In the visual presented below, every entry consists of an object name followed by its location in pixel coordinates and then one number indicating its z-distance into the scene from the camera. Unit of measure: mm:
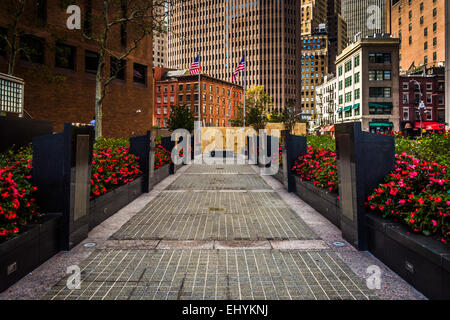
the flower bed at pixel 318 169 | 7087
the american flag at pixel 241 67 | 34819
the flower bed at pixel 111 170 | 6555
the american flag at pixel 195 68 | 32972
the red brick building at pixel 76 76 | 26469
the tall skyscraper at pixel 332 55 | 177325
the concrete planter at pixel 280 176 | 12386
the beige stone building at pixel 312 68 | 160500
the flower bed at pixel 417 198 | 3674
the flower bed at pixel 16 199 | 3717
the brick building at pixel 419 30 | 67688
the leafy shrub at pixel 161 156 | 13311
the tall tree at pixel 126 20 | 17719
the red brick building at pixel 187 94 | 94812
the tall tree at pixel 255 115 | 35438
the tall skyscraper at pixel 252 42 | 132500
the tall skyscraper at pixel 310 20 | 195250
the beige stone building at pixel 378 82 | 58375
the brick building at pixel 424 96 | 60844
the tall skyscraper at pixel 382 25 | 184250
